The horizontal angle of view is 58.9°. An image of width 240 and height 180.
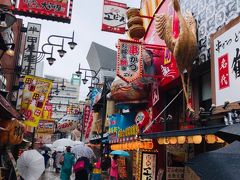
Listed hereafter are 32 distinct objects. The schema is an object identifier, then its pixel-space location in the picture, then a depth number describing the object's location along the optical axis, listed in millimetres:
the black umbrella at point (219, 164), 2608
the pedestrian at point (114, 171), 10965
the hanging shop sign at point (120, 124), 14695
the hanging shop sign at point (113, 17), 14445
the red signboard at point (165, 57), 9319
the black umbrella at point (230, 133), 3448
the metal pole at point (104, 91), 18177
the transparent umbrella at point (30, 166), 9088
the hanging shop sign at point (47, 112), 28411
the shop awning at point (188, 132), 5283
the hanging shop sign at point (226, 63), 5717
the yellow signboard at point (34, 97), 13376
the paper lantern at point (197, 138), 6113
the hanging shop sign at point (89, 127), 24509
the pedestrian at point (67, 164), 11434
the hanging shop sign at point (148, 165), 9529
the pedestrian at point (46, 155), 21435
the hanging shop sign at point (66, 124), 25980
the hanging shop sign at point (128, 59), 10272
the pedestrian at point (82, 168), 10032
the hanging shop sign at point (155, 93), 10557
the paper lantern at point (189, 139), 6436
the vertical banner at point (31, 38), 17609
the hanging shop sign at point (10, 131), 10153
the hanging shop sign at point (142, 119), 11467
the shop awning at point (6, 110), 8789
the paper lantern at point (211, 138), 5855
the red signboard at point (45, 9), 11849
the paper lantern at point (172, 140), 7091
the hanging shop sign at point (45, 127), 29024
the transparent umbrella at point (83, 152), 10596
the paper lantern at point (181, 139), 6664
